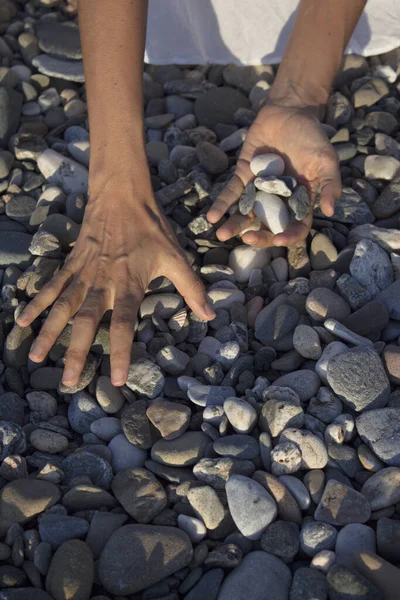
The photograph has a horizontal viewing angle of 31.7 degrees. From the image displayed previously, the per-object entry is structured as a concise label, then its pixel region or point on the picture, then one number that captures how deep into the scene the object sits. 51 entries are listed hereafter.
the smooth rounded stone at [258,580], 0.44
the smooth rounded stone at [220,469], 0.51
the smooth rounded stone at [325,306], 0.60
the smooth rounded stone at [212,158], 0.74
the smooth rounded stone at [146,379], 0.57
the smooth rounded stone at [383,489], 0.48
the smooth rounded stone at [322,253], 0.65
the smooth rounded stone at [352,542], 0.45
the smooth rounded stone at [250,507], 0.48
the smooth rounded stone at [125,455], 0.53
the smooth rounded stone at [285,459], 0.50
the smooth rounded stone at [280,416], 0.52
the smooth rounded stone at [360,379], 0.53
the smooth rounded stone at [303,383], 0.55
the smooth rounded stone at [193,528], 0.48
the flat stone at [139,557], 0.45
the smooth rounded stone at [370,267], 0.62
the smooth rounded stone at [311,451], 0.51
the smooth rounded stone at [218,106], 0.82
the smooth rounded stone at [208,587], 0.45
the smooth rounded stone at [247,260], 0.66
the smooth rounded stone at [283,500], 0.48
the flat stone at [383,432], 0.50
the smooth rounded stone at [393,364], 0.56
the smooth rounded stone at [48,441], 0.54
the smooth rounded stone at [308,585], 0.43
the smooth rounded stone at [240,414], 0.53
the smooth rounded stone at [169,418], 0.54
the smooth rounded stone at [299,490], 0.49
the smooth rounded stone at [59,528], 0.47
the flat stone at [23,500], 0.48
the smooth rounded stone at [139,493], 0.49
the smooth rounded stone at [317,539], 0.46
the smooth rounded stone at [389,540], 0.45
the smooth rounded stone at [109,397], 0.56
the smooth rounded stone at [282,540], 0.46
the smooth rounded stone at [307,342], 0.58
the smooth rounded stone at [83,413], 0.56
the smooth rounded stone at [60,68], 0.87
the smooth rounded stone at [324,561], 0.45
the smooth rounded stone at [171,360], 0.59
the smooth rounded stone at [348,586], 0.42
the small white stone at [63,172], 0.73
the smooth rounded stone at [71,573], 0.44
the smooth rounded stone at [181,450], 0.52
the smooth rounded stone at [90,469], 0.51
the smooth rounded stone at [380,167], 0.73
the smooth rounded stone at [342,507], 0.47
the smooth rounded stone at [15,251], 0.66
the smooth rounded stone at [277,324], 0.60
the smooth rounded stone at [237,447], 0.52
